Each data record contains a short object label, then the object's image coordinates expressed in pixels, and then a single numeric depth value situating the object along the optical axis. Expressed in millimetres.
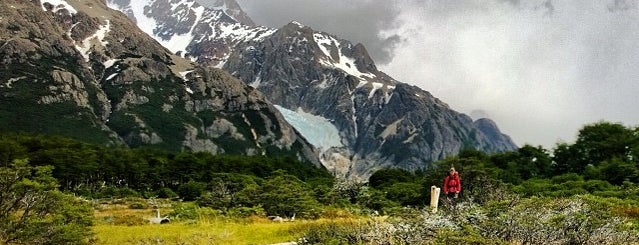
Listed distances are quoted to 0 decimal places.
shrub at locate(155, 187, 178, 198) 104700
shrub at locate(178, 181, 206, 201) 95981
